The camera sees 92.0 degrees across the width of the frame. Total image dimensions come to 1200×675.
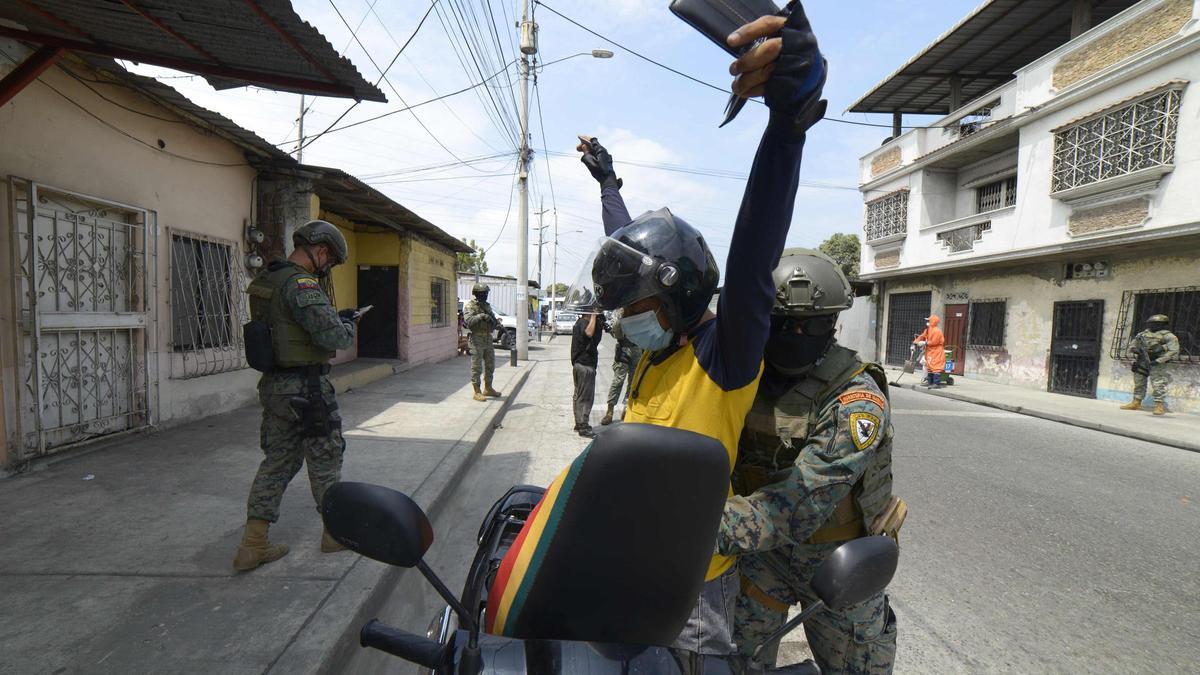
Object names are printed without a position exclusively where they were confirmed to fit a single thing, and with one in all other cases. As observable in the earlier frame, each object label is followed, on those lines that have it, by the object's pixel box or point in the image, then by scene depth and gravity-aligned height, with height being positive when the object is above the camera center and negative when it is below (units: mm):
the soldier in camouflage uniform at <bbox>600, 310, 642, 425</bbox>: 6078 -703
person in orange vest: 12766 -699
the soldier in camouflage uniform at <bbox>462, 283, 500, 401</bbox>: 8258 -371
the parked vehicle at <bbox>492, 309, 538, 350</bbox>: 18820 -863
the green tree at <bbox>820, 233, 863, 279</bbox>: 33388 +3954
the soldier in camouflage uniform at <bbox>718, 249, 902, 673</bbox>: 1410 -366
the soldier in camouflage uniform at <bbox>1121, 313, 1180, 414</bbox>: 9359 -494
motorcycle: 830 -424
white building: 9930 +2835
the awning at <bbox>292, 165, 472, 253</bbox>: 7169 +1513
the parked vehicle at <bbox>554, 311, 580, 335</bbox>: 33488 -1052
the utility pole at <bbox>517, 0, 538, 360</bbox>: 14617 +3292
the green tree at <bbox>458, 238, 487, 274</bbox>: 44566 +3419
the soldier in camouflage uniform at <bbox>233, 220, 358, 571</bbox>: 2869 -488
